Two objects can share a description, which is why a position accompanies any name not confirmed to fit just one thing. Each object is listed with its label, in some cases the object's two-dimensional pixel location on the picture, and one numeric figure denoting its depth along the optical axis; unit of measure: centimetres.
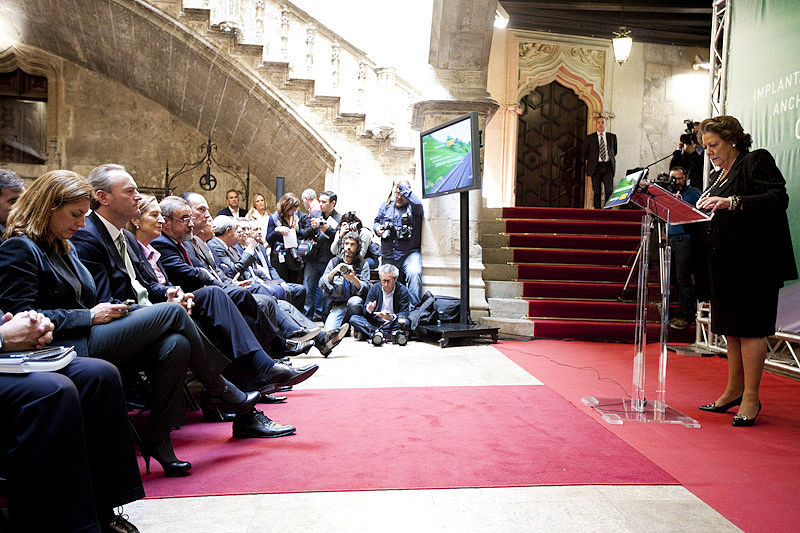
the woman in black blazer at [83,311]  203
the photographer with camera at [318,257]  691
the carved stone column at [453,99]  695
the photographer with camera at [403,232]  673
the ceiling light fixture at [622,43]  874
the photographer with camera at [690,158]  778
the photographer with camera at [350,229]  665
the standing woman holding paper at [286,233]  687
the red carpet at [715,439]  231
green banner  476
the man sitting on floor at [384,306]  604
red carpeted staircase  654
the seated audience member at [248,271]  485
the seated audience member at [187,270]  352
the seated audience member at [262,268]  541
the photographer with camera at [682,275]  645
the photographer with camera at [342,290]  615
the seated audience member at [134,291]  266
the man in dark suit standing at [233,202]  832
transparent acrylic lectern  321
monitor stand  595
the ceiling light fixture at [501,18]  1062
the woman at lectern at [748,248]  333
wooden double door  1170
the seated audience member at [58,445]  156
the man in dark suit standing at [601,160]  1022
